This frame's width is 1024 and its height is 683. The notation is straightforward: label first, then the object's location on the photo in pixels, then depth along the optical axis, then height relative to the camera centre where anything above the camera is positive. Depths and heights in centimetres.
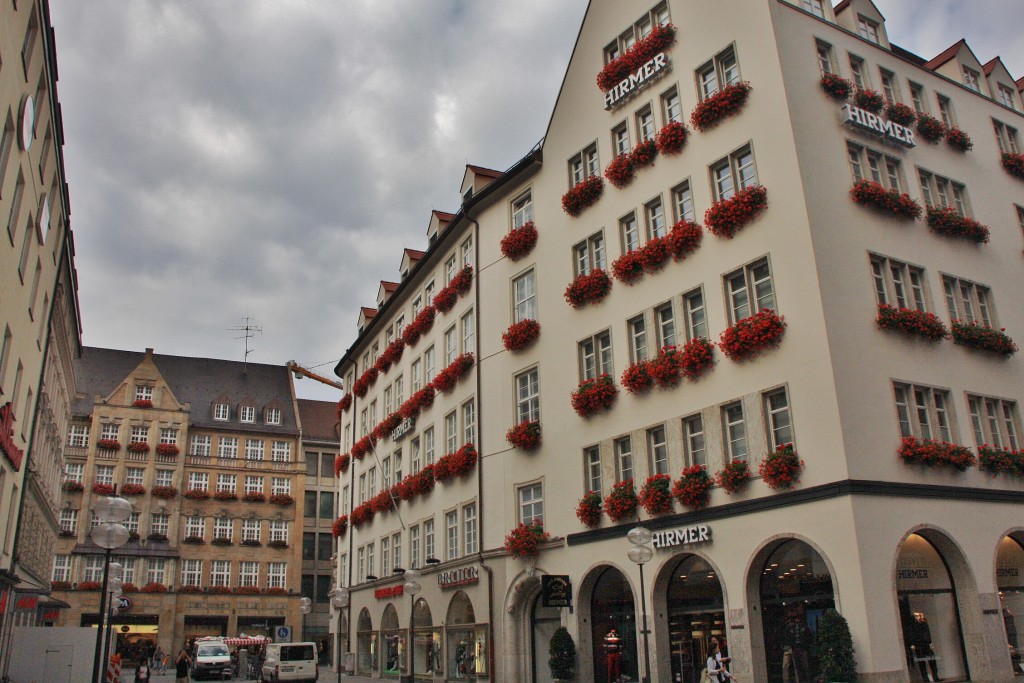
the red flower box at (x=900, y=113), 2628 +1402
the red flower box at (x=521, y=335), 3309 +1047
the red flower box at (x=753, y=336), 2280 +699
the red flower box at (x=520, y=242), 3450 +1437
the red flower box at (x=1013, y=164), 2959 +1403
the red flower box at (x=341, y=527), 5459 +640
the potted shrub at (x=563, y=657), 2756 -95
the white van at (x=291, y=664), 4038 -115
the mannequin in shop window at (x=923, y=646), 2116 -83
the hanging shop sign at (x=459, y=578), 3441 +199
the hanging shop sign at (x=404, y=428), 4372 +969
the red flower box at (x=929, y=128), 2708 +1397
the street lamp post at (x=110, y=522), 1666 +223
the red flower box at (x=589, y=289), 2964 +1080
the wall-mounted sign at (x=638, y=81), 2864 +1709
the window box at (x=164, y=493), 7325 +1180
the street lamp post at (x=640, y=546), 2094 +172
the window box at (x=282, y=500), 7806 +1153
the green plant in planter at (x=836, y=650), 1914 -76
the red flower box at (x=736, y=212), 2417 +1067
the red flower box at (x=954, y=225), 2569 +1071
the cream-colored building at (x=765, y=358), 2162 +703
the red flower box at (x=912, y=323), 2289 +714
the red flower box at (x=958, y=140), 2783 +1400
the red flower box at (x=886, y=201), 2398 +1072
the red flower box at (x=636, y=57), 2856 +1793
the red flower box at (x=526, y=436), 3169 +654
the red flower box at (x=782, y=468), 2148 +341
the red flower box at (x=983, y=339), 2456 +715
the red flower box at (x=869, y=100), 2564 +1411
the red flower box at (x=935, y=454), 2164 +365
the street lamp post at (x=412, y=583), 3219 +168
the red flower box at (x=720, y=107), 2548 +1423
